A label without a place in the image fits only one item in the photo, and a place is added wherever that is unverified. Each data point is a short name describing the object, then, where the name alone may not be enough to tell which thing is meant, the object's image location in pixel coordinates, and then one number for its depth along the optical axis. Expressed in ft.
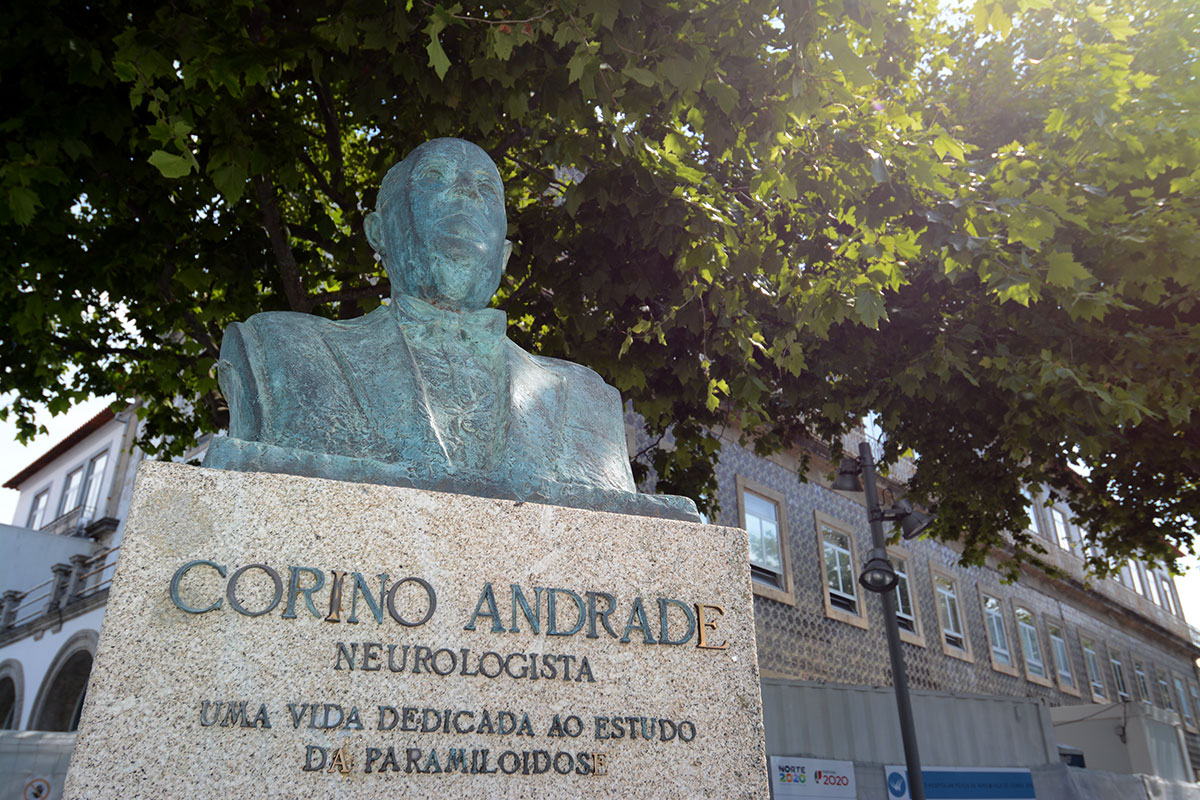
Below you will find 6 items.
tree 15.10
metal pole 28.84
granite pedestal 5.89
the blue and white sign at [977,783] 32.76
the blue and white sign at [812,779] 27.73
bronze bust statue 7.66
